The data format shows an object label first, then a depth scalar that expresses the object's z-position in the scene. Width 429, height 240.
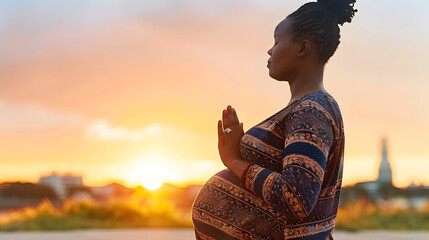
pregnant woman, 2.06
